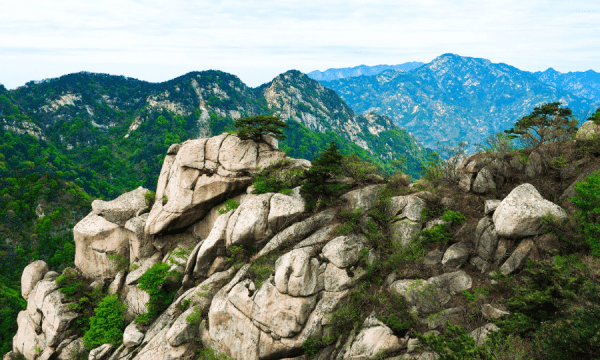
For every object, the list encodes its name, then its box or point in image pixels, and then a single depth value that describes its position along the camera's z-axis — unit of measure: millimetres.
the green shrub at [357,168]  27056
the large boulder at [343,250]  21188
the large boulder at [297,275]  20406
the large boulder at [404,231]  21562
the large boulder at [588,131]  21547
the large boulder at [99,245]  31000
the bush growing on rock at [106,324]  25922
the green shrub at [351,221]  22594
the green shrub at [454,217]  20719
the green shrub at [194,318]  22297
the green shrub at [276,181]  27373
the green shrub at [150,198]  33656
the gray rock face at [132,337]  24272
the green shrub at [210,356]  21047
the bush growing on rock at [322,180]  24109
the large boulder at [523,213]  17500
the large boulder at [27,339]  29188
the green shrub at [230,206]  28359
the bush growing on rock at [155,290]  25797
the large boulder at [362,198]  24266
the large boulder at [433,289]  17844
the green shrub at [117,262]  30859
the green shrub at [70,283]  29672
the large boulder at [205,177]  29578
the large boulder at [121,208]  32125
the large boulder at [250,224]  24531
